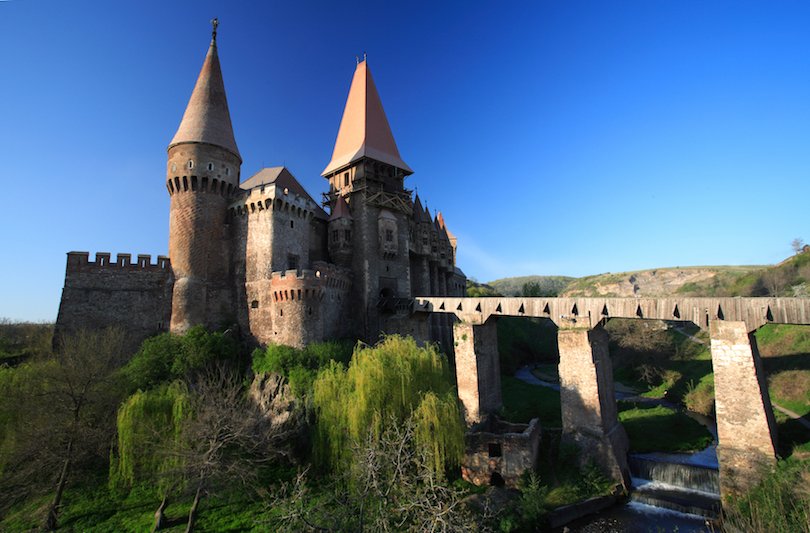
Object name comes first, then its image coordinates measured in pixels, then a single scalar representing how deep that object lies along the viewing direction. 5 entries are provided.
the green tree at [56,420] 15.72
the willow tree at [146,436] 16.39
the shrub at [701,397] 27.55
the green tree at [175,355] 20.86
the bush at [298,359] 21.03
